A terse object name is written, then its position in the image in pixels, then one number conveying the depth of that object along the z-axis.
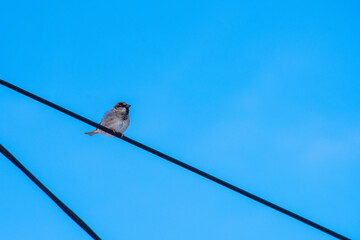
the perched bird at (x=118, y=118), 15.63
